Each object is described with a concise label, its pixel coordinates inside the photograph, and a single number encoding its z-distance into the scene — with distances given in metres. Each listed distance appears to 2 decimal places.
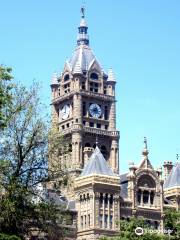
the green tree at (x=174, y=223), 79.23
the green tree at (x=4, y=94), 47.94
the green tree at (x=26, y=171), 57.38
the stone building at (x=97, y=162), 111.50
